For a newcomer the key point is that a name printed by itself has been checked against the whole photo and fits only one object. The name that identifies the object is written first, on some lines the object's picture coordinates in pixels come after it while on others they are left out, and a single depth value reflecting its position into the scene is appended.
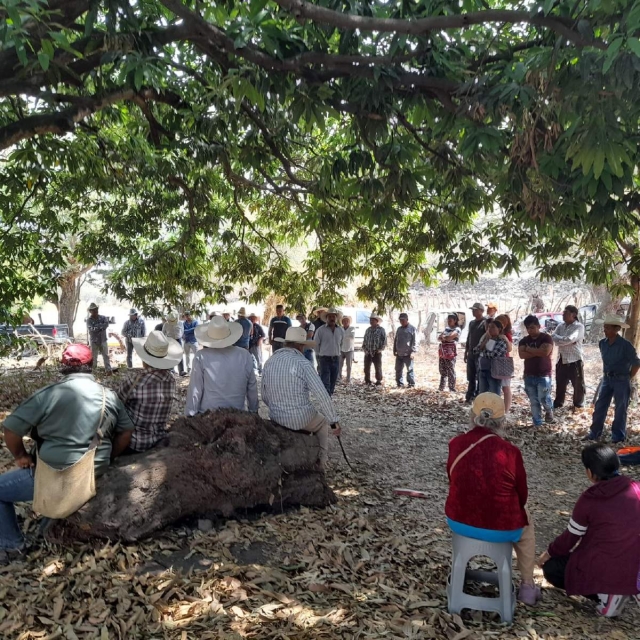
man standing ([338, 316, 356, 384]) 15.25
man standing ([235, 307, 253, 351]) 14.43
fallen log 4.38
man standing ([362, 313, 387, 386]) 14.53
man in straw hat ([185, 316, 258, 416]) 5.69
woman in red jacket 3.88
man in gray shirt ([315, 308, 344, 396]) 12.28
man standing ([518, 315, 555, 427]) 9.63
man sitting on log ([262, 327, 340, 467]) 5.61
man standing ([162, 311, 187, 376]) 15.05
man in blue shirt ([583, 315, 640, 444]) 8.47
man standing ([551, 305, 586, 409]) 10.34
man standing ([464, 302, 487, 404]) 11.58
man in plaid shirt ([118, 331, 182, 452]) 5.05
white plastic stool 3.91
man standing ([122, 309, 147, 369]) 16.61
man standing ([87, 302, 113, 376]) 16.11
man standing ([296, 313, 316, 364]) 13.49
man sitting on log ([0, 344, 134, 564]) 3.97
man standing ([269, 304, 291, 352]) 14.32
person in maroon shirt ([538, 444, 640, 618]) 3.92
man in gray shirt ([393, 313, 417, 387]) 14.20
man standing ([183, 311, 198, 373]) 15.96
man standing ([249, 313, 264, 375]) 16.19
